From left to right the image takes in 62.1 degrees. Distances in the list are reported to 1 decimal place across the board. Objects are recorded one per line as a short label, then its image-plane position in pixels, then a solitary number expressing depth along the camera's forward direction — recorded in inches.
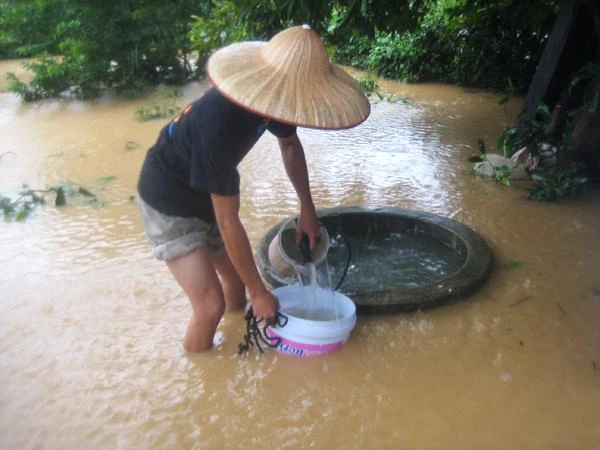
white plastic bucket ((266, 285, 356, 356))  94.5
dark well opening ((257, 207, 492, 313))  114.5
